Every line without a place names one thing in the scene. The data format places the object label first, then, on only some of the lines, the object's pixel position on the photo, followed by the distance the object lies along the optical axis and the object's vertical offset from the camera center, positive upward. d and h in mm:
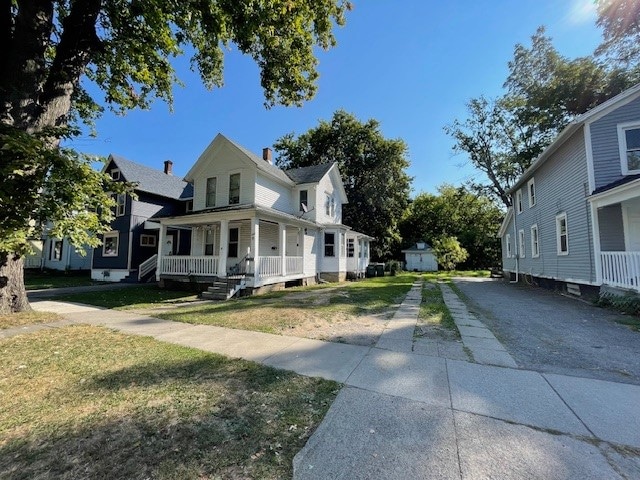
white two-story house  13305 +1863
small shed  35000 +102
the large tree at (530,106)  18828 +11139
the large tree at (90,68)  5930 +6081
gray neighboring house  8836 +1889
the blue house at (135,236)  19156 +1678
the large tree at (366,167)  28000 +8905
